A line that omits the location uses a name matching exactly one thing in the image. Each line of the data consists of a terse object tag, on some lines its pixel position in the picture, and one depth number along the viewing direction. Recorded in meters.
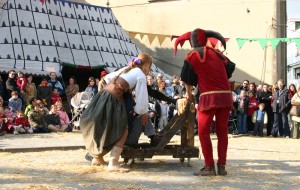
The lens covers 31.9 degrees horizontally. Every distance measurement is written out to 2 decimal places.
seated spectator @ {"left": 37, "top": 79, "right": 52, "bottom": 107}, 14.43
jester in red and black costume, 6.30
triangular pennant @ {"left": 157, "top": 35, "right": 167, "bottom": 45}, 22.12
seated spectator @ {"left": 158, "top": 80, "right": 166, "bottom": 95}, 14.18
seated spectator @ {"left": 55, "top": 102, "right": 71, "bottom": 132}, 13.79
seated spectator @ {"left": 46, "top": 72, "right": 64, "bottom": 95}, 15.02
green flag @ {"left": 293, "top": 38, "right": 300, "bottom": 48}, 17.05
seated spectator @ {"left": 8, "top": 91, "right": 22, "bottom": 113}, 13.22
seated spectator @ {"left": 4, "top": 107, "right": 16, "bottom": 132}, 12.66
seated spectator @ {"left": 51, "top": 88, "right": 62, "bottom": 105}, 14.56
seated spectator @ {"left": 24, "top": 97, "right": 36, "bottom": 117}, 13.33
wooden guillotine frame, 6.76
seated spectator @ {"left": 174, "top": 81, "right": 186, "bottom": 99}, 14.09
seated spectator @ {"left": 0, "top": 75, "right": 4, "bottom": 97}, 13.74
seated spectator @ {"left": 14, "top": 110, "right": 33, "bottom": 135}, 12.68
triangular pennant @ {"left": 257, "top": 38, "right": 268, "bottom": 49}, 18.53
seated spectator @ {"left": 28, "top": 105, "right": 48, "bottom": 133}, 13.05
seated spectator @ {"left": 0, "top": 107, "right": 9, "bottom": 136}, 12.41
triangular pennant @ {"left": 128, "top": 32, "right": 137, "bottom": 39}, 23.04
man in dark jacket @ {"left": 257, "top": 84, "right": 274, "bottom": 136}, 14.77
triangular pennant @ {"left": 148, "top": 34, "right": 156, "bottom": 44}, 22.38
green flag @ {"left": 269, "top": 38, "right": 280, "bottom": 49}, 18.14
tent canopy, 16.06
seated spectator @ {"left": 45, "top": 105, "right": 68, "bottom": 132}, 13.59
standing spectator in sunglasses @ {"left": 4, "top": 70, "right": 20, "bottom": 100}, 13.70
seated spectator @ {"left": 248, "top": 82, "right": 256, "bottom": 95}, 14.99
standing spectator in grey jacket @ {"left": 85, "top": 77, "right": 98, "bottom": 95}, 14.95
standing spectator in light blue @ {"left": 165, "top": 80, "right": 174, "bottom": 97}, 14.18
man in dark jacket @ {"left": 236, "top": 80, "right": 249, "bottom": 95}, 15.17
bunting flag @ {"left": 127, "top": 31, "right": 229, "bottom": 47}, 21.91
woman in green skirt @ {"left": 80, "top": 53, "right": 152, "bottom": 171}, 6.48
